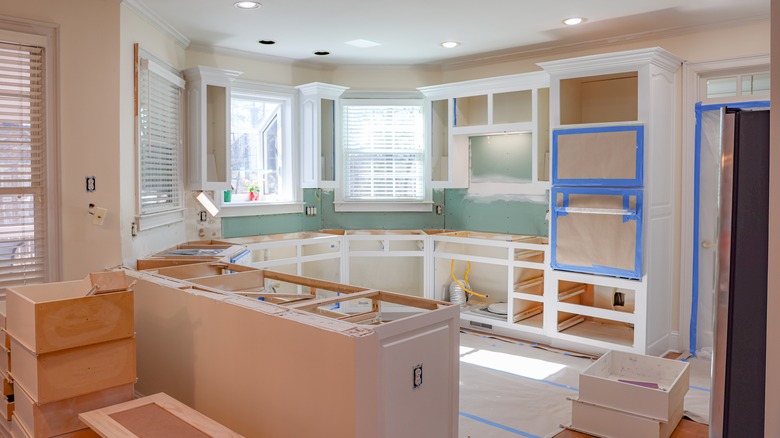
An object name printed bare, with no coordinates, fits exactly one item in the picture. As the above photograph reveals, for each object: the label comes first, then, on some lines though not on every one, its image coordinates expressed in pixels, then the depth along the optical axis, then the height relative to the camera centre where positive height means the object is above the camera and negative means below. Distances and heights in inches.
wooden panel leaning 86.8 -34.6
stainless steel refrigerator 49.8 -6.7
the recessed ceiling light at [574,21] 174.5 +52.3
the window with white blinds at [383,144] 241.1 +21.3
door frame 183.9 +7.4
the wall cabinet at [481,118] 205.0 +29.6
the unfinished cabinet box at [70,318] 93.2 -20.1
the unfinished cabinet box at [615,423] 111.1 -43.7
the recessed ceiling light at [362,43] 202.8 +52.9
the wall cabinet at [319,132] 229.0 +25.1
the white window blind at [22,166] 130.7 +6.7
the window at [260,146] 223.0 +19.5
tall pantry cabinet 174.4 +0.1
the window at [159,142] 163.5 +16.2
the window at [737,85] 174.9 +33.5
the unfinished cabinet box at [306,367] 80.6 -26.4
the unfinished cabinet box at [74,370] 93.7 -28.7
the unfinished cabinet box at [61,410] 94.9 -35.2
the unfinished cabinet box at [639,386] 111.0 -38.6
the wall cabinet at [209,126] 192.7 +23.2
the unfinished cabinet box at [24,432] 97.3 -40.0
